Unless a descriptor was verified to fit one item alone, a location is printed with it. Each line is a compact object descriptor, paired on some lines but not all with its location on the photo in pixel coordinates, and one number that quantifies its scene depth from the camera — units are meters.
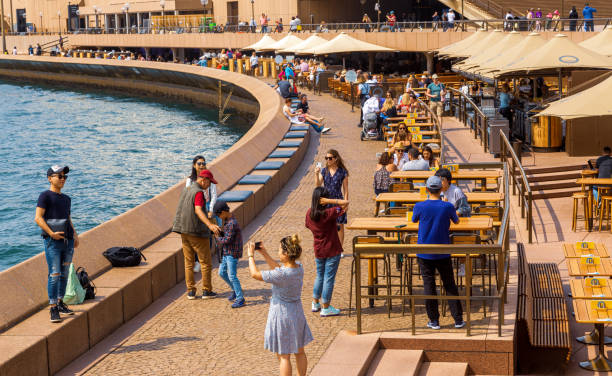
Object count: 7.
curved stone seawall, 9.34
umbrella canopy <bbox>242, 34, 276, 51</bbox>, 47.81
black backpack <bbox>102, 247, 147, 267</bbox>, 11.16
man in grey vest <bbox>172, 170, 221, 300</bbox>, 10.80
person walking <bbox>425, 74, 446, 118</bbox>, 26.81
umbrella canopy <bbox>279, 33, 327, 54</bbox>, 41.97
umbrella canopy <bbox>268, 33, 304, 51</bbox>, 45.61
